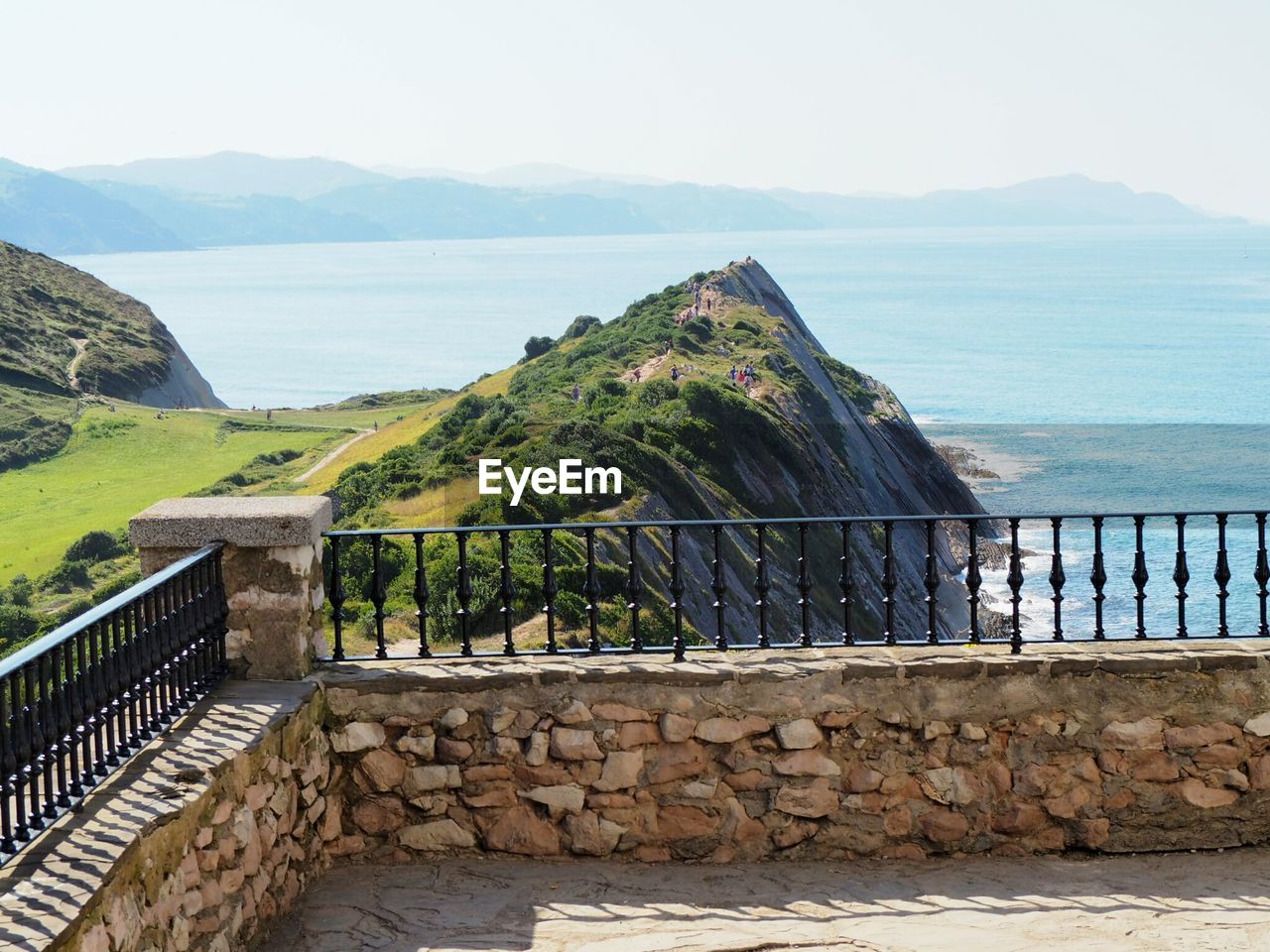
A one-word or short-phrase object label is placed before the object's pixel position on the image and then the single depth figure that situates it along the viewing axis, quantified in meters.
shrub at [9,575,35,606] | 39.03
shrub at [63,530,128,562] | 41.59
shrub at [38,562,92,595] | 40.28
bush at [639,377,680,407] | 35.90
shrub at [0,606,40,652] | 34.69
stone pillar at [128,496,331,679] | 7.35
